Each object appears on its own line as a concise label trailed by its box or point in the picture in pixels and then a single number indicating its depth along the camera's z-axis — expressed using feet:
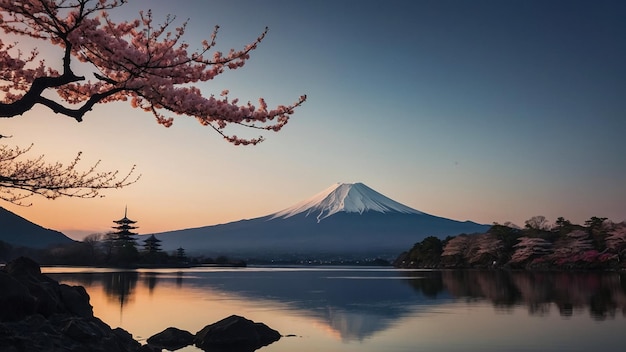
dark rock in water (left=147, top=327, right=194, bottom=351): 32.22
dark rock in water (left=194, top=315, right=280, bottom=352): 31.59
